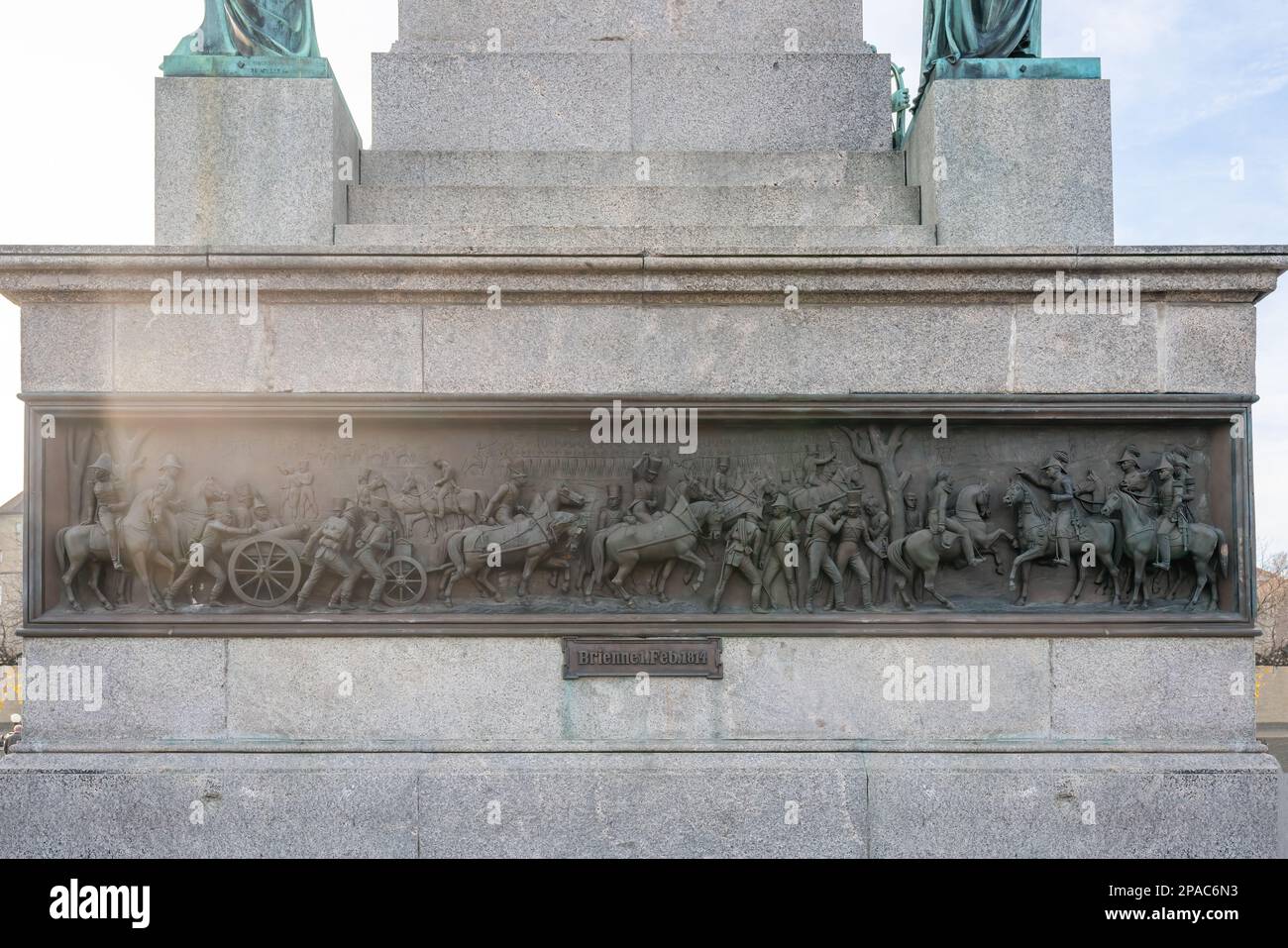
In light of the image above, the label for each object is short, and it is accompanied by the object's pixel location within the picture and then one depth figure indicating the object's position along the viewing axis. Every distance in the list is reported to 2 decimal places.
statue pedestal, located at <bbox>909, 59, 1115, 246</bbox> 7.59
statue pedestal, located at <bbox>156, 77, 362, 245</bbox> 7.52
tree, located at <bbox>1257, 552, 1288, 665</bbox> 27.81
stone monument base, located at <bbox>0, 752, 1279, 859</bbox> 6.98
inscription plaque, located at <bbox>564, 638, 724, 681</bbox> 7.14
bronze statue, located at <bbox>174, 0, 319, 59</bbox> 7.64
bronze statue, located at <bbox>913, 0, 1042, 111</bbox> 7.80
